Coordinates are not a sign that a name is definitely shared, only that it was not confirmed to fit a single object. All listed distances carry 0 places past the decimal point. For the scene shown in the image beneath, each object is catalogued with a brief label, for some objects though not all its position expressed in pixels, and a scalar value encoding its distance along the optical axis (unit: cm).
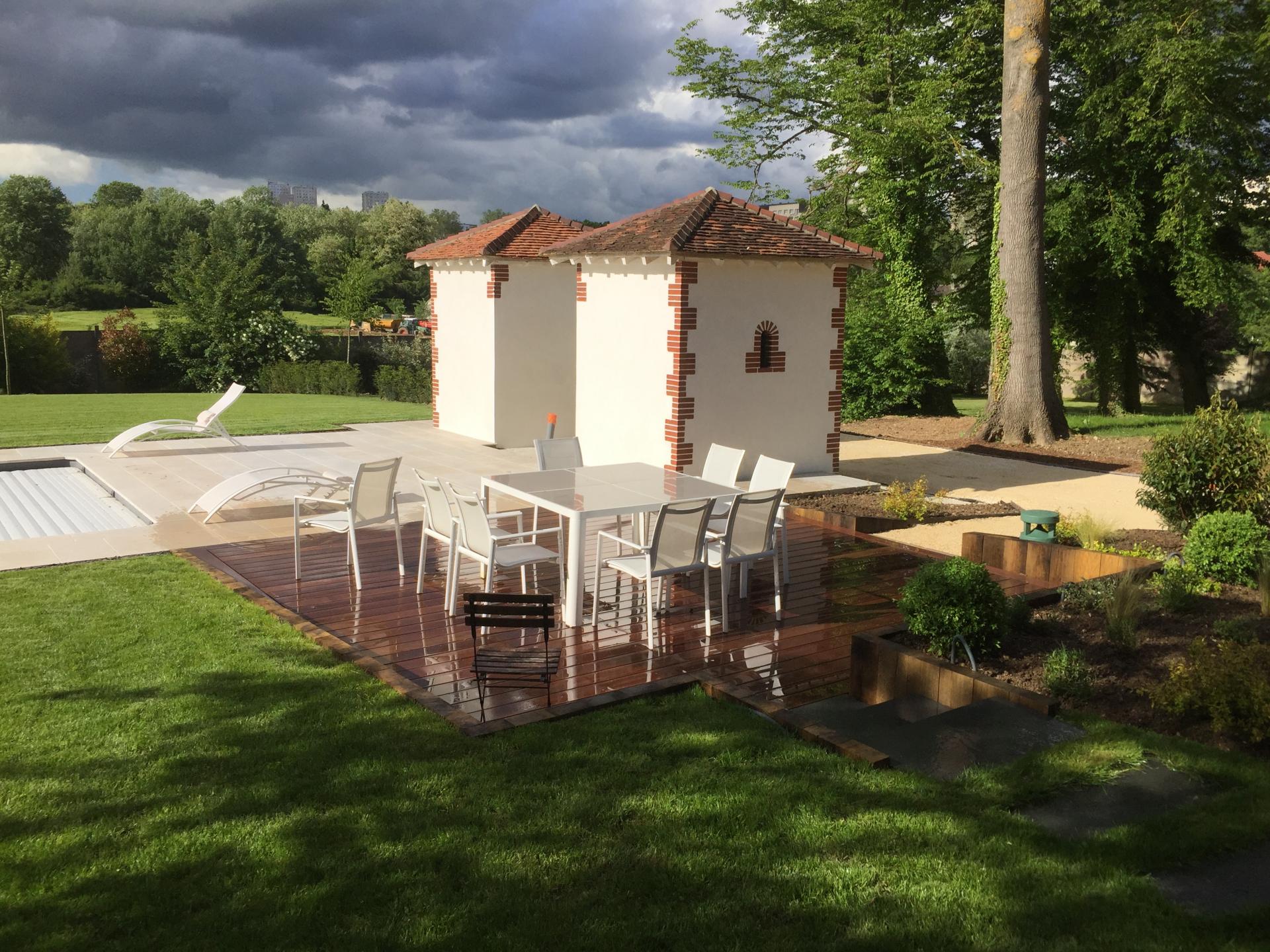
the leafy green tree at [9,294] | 2875
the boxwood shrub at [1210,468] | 873
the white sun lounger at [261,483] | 970
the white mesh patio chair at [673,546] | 681
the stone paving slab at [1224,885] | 366
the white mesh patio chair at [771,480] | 832
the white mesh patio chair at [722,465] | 917
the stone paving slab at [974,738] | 490
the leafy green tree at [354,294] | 3597
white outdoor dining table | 707
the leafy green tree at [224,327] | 3084
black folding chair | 556
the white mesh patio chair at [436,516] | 773
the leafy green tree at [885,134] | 2120
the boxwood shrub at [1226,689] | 496
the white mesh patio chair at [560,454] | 966
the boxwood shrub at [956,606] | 612
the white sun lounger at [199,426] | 1363
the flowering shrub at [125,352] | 3047
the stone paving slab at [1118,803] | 425
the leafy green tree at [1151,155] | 1964
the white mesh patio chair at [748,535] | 727
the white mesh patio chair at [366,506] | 814
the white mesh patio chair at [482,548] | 705
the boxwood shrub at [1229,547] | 748
